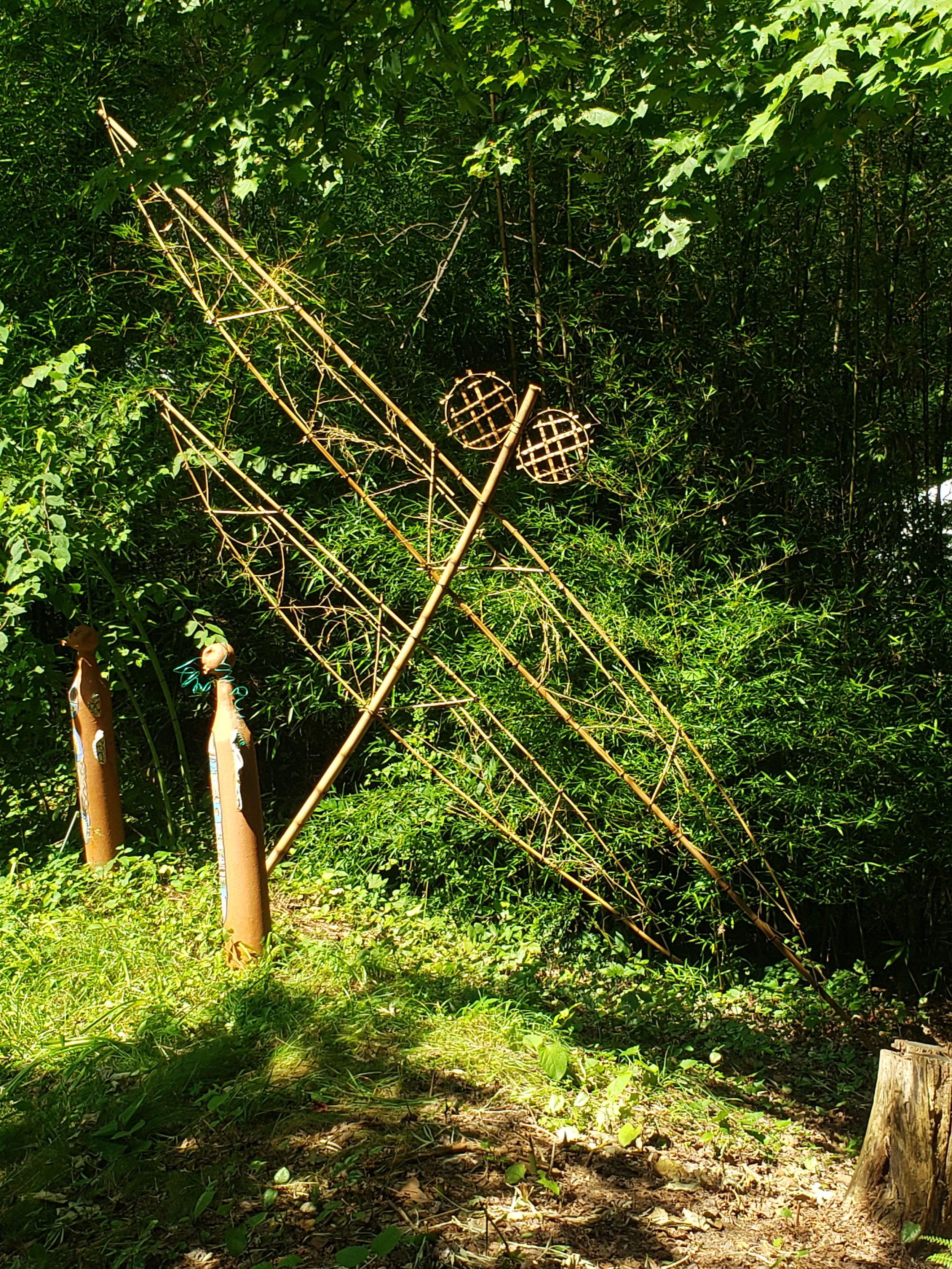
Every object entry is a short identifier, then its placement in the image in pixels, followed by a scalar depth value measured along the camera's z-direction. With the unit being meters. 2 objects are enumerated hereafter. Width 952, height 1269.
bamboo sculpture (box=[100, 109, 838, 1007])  2.91
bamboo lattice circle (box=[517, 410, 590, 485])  2.79
